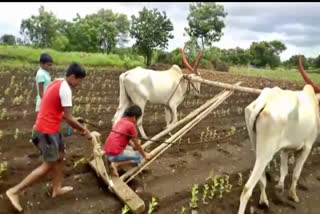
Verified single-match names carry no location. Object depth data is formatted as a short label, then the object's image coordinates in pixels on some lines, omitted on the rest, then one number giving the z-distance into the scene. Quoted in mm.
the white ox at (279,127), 2870
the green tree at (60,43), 24871
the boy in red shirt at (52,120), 2664
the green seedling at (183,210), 2932
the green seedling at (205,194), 3160
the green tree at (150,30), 14522
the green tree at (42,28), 28176
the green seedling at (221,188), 3277
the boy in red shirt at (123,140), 3151
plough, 2735
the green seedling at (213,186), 3252
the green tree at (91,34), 23925
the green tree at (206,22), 19660
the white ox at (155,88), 4664
